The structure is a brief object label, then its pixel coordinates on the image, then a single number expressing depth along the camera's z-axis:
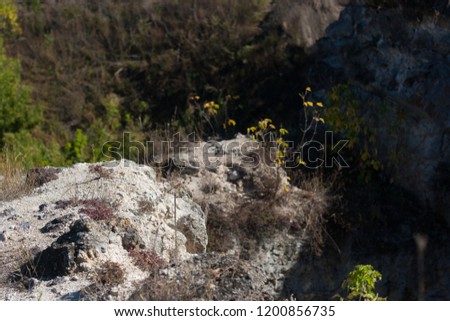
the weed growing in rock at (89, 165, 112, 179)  8.54
